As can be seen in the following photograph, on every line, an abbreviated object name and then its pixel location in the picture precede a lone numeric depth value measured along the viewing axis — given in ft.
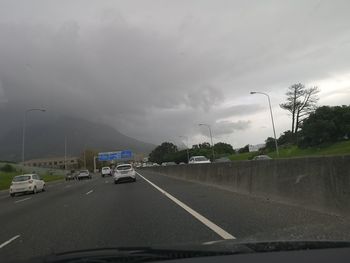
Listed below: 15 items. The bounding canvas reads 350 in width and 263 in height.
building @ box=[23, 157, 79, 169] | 539.29
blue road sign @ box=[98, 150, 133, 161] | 416.87
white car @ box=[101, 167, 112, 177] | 258.37
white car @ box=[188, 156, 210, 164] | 187.01
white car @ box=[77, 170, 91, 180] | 236.63
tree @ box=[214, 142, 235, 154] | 605.31
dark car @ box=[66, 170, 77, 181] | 250.98
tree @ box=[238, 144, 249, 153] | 555.98
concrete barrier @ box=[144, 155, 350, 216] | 34.37
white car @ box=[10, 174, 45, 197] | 112.98
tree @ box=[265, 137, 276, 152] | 418.88
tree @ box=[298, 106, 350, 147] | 313.53
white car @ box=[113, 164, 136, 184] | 131.75
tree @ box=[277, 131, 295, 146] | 462.48
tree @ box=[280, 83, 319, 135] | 403.95
